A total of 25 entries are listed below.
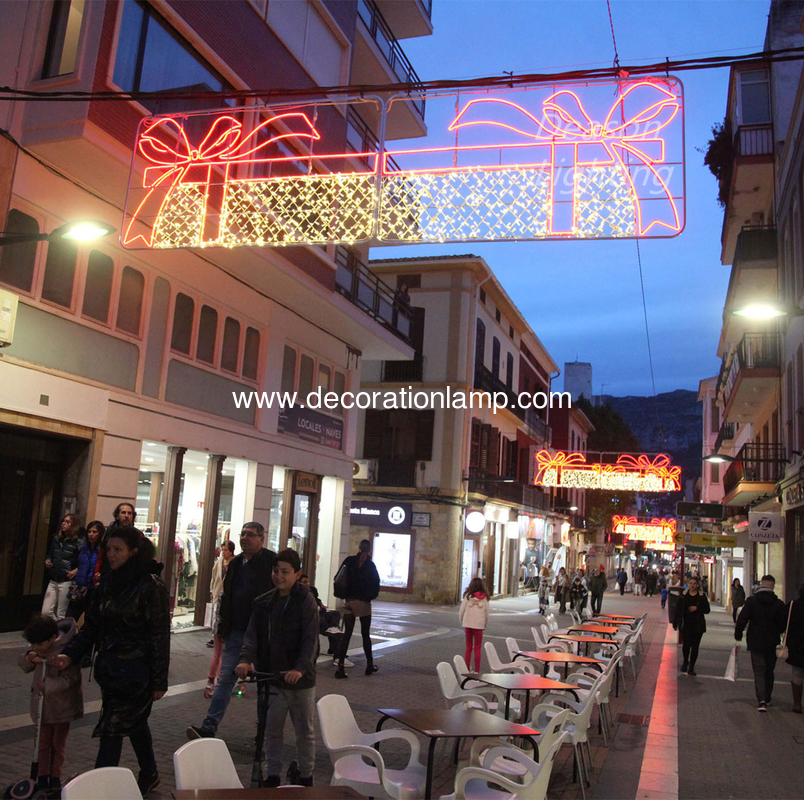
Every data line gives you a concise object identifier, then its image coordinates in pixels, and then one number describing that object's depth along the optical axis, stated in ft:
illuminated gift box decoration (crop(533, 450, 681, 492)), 93.76
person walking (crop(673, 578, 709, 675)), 47.32
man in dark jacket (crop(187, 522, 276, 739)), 23.73
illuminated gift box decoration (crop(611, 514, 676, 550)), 165.58
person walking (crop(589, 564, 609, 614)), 81.96
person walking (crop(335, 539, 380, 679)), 39.01
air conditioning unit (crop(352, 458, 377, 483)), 89.27
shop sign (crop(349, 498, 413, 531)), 94.17
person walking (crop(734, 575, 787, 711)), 36.81
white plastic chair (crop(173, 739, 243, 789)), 12.30
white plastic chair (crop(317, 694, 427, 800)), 16.28
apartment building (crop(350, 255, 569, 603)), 93.04
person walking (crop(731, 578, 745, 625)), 84.42
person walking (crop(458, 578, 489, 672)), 38.83
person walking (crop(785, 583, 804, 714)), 35.01
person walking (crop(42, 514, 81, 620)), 32.60
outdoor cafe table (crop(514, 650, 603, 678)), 31.19
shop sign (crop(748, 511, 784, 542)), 62.28
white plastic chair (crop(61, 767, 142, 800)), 10.44
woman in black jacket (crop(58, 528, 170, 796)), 16.15
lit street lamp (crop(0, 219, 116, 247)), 27.12
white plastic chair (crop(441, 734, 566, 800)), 15.25
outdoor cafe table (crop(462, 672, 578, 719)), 24.16
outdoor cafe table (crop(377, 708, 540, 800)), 17.16
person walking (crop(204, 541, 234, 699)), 28.68
